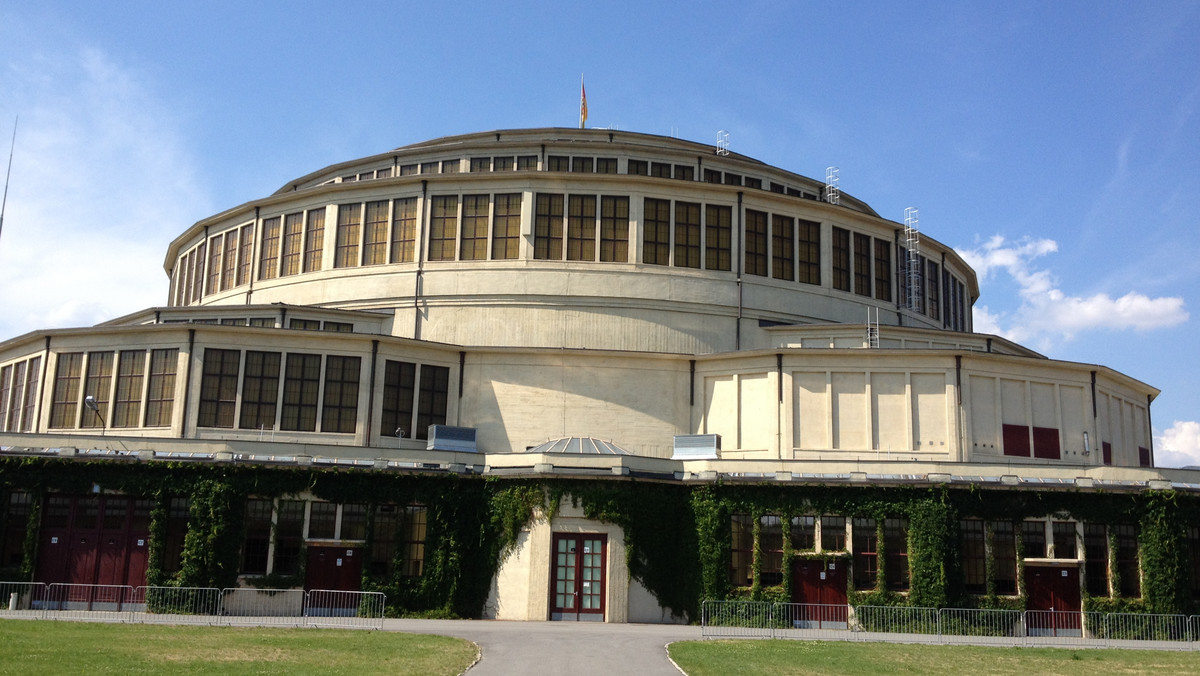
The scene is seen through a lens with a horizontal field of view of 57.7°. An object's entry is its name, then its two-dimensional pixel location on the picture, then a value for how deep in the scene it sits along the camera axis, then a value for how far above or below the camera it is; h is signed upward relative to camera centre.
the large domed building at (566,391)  41.84 +6.73
